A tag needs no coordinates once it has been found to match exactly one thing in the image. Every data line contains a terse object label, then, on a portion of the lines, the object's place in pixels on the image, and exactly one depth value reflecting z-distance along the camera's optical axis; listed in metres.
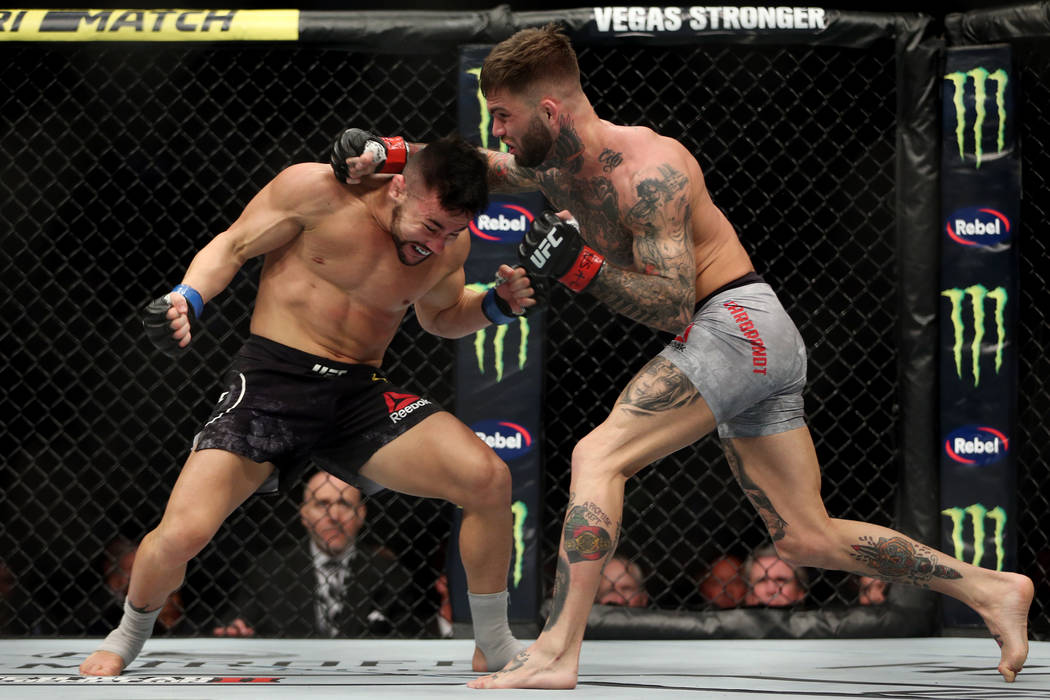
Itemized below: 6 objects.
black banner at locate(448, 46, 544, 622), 5.84
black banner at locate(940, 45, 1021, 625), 5.81
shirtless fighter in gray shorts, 3.82
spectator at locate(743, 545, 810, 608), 6.21
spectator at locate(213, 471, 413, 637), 6.24
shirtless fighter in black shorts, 4.16
